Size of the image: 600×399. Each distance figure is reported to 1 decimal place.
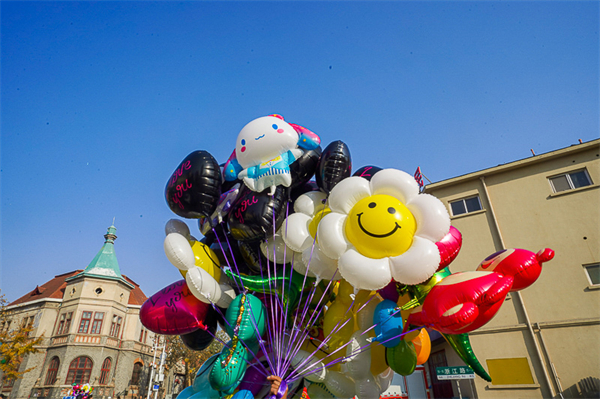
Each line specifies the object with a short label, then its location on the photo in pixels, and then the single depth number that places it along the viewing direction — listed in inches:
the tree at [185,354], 924.6
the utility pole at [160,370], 766.5
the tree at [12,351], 673.0
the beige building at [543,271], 402.9
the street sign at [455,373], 343.9
